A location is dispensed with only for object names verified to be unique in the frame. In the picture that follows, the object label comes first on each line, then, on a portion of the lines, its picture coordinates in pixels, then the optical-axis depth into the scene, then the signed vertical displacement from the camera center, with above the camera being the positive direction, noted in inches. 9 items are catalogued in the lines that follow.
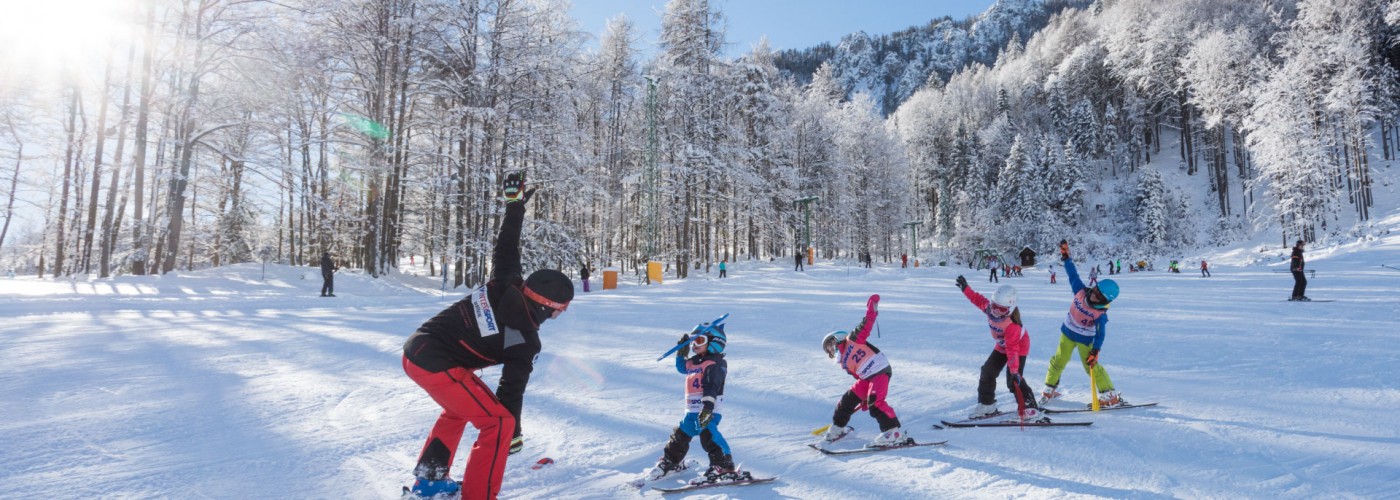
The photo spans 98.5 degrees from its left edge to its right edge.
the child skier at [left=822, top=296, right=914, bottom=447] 185.6 -31.2
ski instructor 126.0 -16.1
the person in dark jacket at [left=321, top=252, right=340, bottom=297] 622.2 +3.7
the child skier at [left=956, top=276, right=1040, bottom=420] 210.2 -27.7
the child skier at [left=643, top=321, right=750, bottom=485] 158.6 -34.1
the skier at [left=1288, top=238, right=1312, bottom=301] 560.7 -2.4
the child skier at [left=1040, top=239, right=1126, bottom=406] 232.8 -24.8
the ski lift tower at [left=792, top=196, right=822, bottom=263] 1396.4 +117.4
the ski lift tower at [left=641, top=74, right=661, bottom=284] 953.5 +161.2
